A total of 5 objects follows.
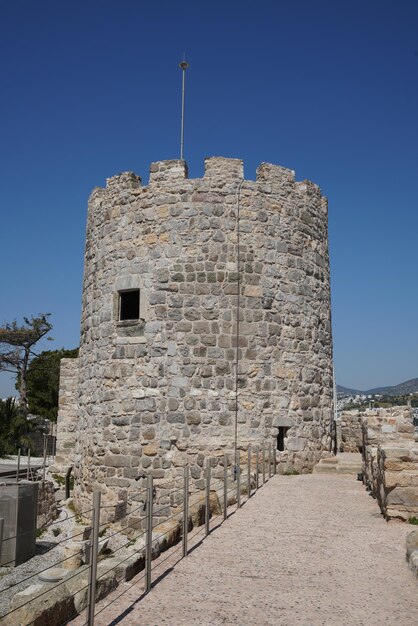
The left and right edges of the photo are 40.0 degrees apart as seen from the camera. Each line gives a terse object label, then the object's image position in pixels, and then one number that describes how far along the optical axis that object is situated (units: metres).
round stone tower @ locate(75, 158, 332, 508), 11.44
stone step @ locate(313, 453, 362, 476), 12.62
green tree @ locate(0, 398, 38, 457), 25.53
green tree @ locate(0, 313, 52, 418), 37.69
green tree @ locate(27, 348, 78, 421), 40.19
